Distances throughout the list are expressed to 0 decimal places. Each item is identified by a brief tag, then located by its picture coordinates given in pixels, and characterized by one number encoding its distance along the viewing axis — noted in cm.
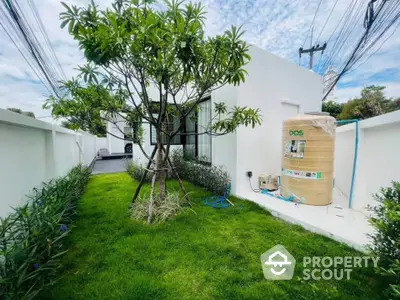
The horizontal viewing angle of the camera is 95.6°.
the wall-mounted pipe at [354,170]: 331
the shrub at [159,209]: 310
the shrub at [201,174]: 432
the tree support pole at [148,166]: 337
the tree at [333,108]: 1290
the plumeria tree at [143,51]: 216
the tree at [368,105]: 1063
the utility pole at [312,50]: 971
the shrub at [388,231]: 133
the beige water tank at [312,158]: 336
